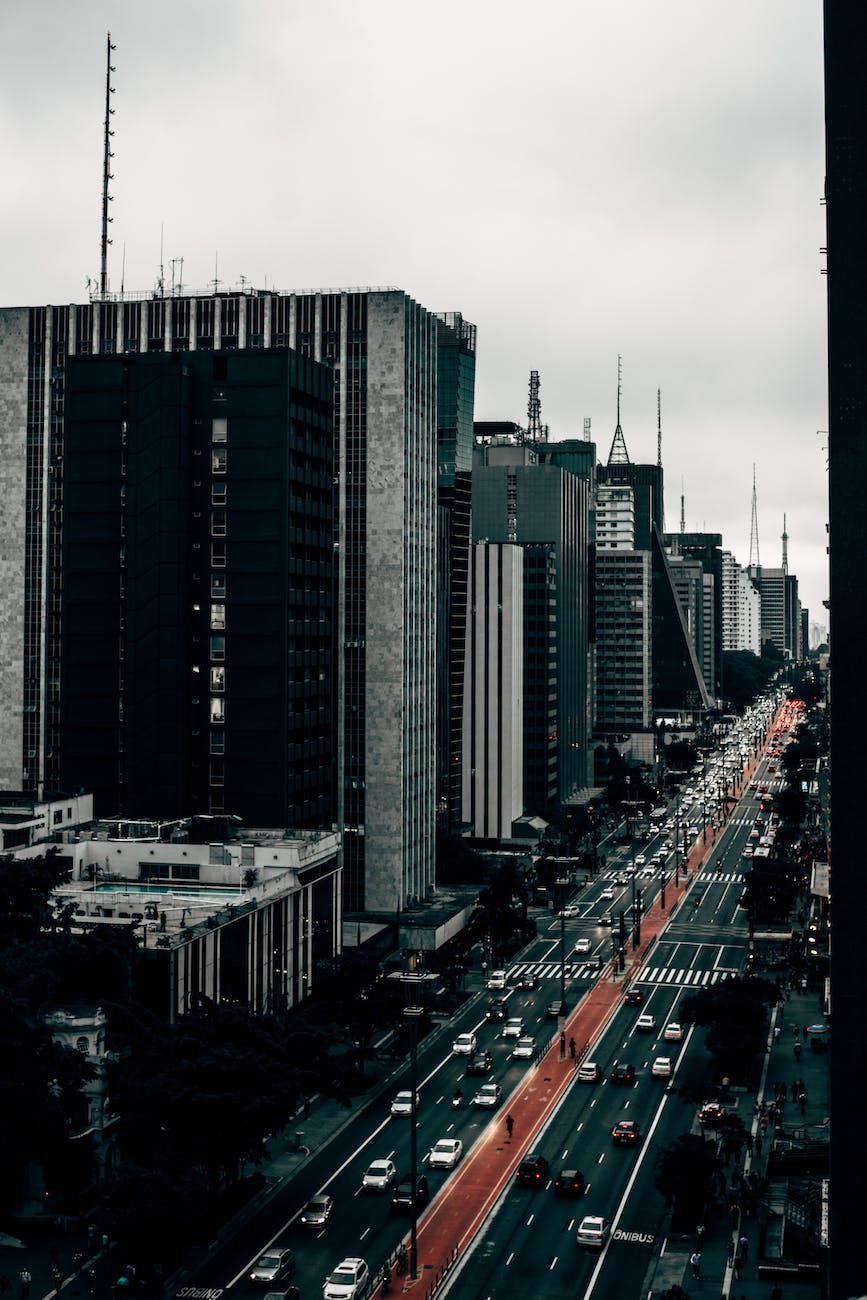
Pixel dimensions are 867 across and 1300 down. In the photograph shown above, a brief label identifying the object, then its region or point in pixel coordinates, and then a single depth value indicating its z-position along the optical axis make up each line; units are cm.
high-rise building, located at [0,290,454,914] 15412
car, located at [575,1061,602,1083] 11000
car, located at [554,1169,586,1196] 8619
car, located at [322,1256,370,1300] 7100
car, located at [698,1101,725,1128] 9569
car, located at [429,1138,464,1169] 9069
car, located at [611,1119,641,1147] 9581
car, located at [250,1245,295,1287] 7381
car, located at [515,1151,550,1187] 8800
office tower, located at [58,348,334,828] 13938
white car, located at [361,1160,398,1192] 8694
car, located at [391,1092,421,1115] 10178
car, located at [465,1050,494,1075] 11181
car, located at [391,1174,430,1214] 8288
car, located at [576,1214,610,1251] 7888
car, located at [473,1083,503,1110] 10344
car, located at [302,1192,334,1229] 8188
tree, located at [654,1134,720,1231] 8138
